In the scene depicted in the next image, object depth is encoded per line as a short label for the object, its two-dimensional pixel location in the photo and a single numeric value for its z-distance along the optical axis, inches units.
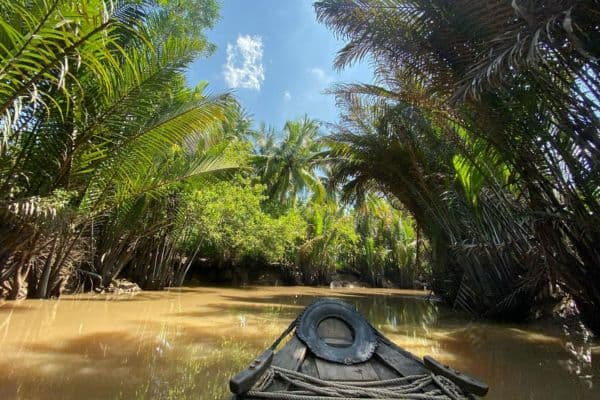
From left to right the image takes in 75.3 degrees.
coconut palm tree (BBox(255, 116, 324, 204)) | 909.2
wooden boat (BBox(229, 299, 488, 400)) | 91.2
